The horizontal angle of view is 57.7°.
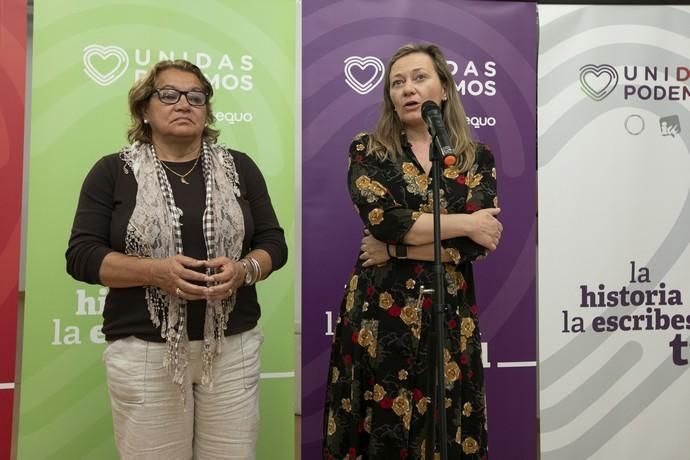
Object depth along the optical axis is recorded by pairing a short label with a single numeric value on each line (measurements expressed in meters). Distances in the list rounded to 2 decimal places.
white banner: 2.88
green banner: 2.50
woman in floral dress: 1.95
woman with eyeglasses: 1.82
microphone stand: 1.51
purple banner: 2.72
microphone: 1.45
